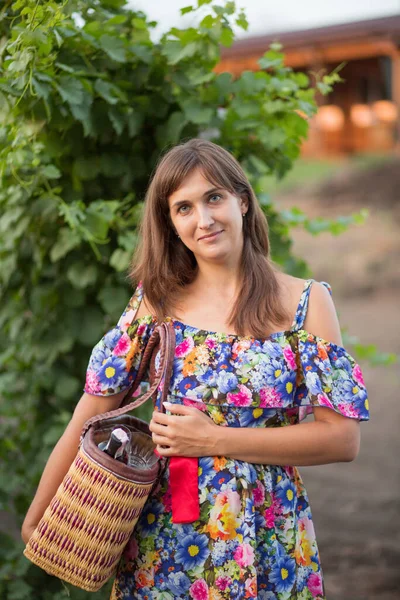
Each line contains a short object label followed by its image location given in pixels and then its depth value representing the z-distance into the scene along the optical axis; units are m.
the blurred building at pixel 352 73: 13.66
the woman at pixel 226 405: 1.81
